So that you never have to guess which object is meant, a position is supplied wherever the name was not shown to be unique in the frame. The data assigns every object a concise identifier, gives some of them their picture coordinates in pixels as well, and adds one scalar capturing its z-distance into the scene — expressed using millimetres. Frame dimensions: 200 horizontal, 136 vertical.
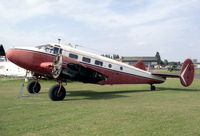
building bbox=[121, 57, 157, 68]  175250
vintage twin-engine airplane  10830
